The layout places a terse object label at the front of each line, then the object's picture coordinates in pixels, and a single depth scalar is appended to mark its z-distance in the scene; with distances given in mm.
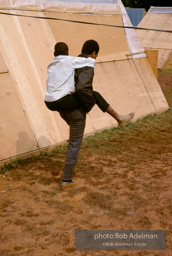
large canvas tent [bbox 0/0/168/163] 5109
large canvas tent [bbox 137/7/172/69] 14344
